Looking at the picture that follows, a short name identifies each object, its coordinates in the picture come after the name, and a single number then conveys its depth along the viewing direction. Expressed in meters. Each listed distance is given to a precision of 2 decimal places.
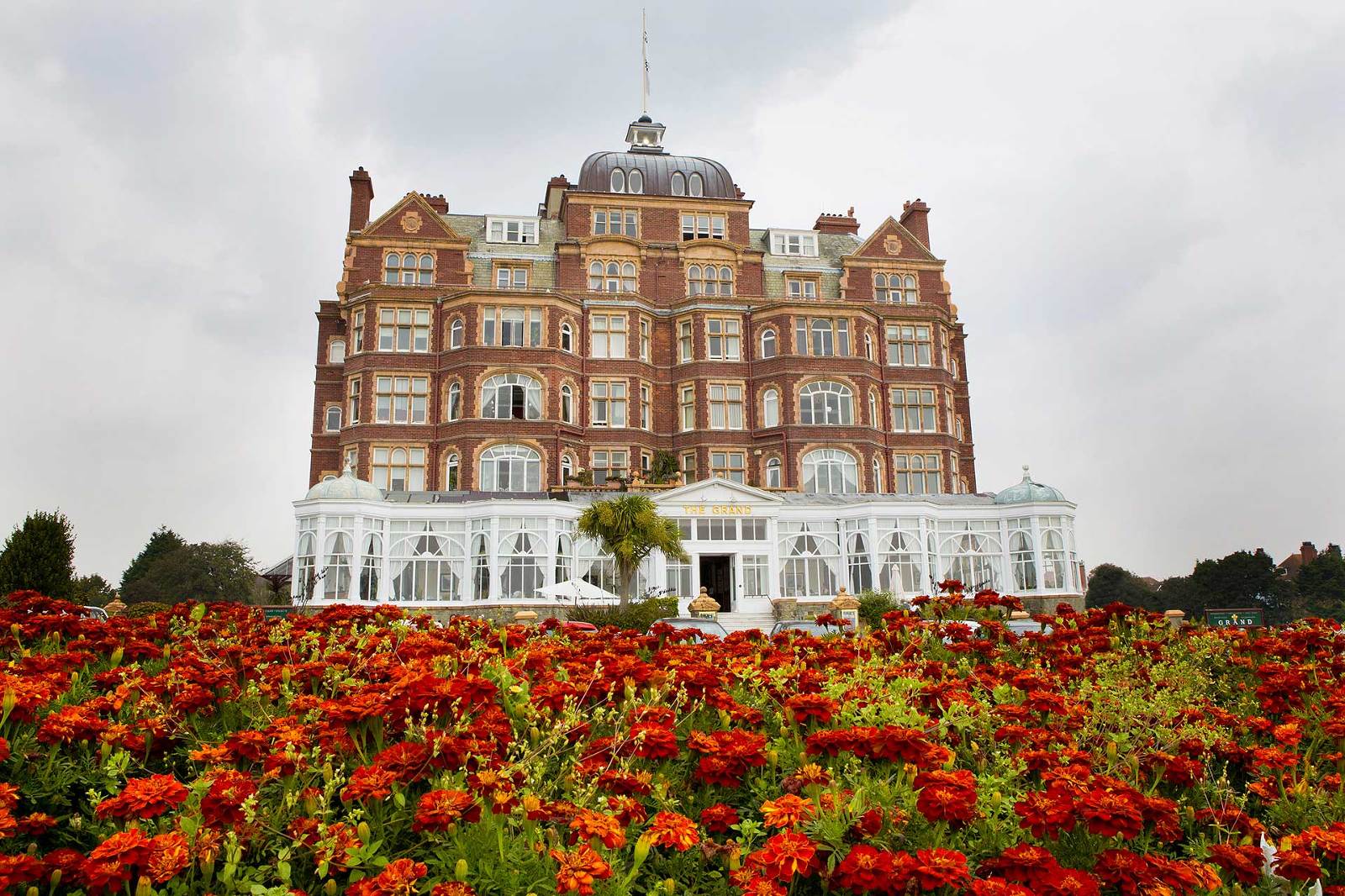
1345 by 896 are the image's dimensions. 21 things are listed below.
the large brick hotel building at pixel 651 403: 34.28
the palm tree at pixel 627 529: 28.09
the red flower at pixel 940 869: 3.58
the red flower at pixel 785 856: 3.69
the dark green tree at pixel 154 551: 58.34
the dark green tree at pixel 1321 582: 53.16
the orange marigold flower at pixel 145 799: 4.02
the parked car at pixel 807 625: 17.02
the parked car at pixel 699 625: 16.18
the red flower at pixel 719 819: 4.50
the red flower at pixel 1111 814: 4.07
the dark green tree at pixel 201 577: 44.34
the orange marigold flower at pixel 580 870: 3.54
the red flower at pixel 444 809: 3.92
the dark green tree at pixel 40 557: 21.34
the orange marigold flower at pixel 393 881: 3.58
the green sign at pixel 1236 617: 20.64
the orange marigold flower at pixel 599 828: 3.81
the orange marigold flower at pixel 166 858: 3.71
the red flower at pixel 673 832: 3.90
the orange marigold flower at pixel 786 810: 4.00
